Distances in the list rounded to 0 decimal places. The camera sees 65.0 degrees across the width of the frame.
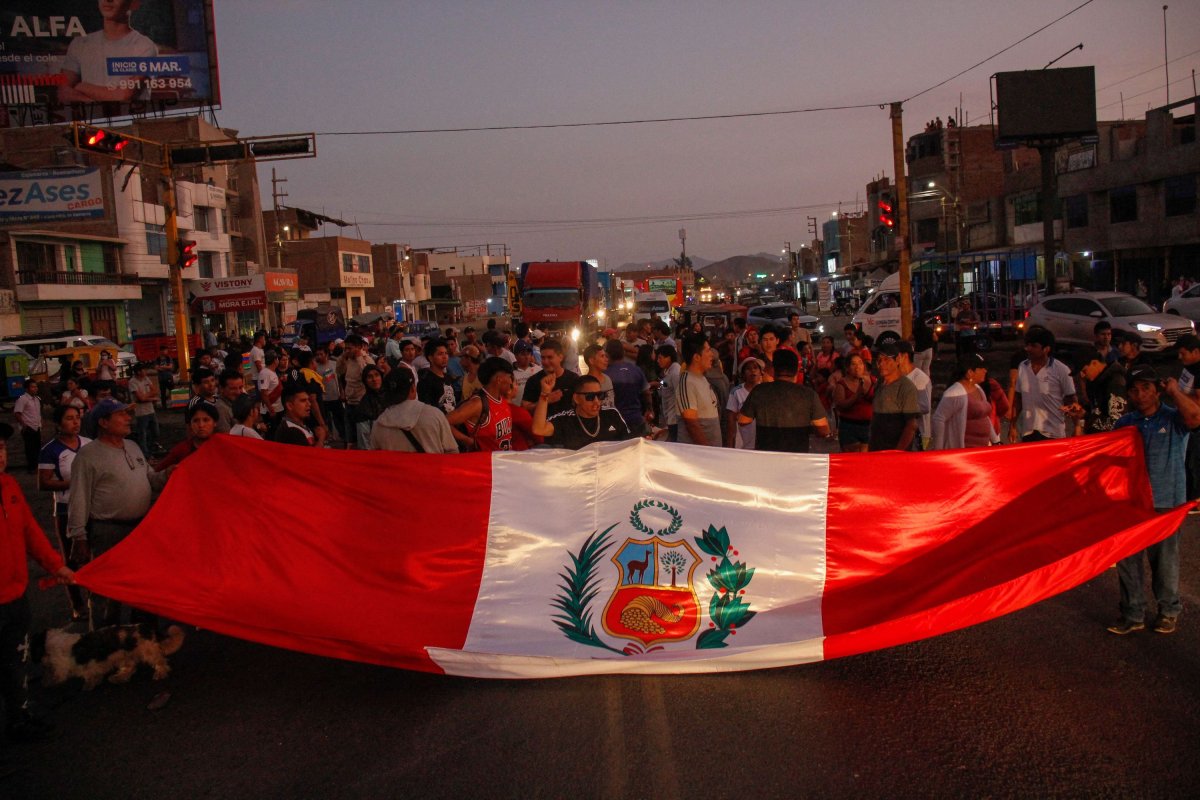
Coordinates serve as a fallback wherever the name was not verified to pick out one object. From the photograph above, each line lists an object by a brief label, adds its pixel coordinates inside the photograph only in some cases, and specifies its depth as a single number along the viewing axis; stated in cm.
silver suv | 2130
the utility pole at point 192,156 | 1941
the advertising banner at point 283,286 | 5072
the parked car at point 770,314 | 3459
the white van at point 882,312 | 3069
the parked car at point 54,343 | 2983
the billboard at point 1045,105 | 3444
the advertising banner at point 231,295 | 3241
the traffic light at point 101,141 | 1705
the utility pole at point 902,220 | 2055
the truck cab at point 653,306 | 5246
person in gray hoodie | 660
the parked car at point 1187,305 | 2552
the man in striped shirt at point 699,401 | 812
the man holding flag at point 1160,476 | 538
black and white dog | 529
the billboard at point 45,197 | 3309
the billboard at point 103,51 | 3603
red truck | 3378
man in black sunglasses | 697
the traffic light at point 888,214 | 2069
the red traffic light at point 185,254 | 2031
